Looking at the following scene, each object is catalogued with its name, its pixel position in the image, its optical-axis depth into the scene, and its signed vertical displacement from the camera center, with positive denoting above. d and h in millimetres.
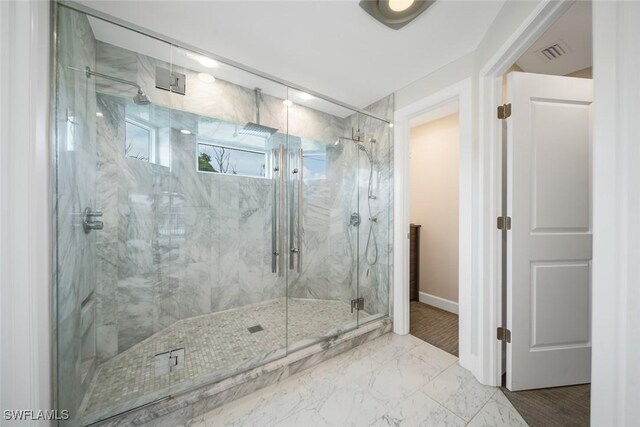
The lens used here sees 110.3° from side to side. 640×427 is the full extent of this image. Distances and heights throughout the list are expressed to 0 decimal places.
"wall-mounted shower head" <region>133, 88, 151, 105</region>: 1533 +793
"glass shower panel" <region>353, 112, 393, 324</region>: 2354 +35
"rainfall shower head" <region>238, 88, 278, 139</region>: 2276 +886
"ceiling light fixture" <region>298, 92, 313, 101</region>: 2050 +1114
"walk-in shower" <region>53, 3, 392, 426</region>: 1240 -53
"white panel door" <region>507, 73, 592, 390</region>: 1471 -125
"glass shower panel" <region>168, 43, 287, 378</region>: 1878 +81
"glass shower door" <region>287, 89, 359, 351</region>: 2361 -21
